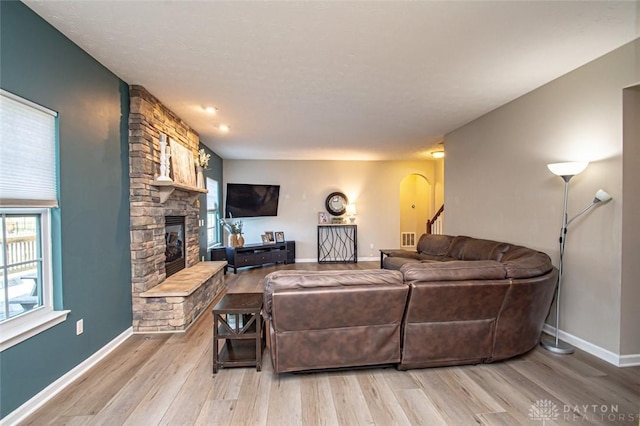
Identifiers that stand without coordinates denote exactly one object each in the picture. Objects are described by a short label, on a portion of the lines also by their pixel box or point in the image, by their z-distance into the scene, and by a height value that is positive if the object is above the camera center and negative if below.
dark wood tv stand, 6.38 -1.03
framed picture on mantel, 3.78 +0.64
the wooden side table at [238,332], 2.45 -1.06
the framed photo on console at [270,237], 7.28 -0.69
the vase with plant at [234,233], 6.53 -0.52
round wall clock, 7.57 +0.16
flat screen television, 6.96 +0.25
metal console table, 7.68 -0.90
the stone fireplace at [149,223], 3.16 -0.13
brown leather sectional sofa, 2.18 -0.82
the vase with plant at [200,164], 4.73 +0.76
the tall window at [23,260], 1.85 -0.32
